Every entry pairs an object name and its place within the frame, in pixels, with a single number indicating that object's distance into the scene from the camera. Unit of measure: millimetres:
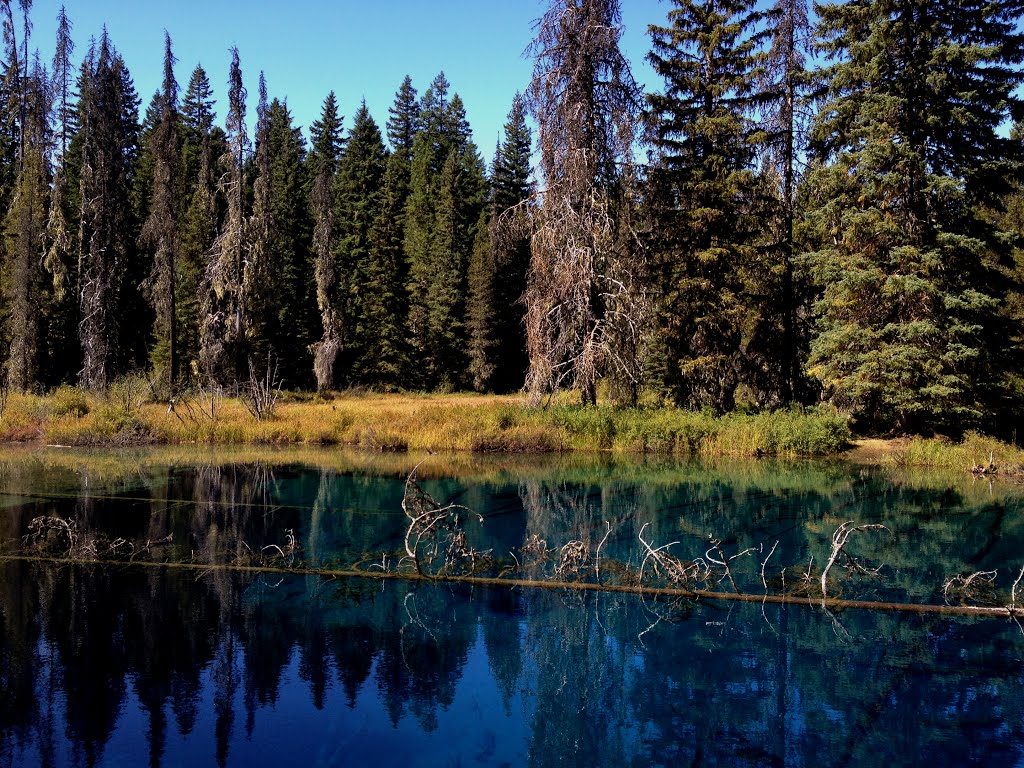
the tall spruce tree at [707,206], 23844
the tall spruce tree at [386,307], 42719
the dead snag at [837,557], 8362
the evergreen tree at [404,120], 64062
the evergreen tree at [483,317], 41688
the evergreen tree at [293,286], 42594
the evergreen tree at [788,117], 25156
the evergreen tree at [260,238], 30719
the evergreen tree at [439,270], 43844
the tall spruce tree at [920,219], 20109
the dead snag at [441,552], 10234
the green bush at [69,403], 23609
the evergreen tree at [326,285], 37875
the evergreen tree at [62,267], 30141
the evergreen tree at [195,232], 33000
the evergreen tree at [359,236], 43656
